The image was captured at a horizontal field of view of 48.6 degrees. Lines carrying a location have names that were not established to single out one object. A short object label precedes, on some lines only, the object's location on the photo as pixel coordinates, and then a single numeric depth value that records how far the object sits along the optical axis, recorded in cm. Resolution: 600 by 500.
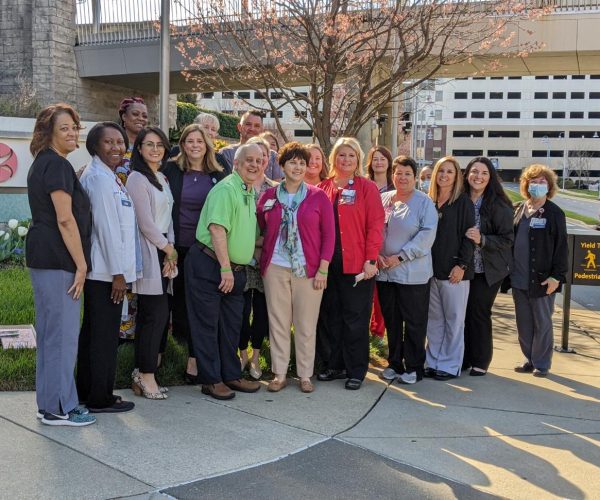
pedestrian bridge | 1559
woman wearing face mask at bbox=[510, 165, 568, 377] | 607
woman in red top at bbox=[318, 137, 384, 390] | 552
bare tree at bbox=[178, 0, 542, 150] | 939
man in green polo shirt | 505
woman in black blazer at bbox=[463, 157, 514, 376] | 598
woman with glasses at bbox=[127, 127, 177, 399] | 485
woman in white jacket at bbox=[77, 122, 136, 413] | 445
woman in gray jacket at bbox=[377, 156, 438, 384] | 575
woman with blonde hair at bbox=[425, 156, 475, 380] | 593
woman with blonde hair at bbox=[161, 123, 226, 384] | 538
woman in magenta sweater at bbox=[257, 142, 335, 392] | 533
